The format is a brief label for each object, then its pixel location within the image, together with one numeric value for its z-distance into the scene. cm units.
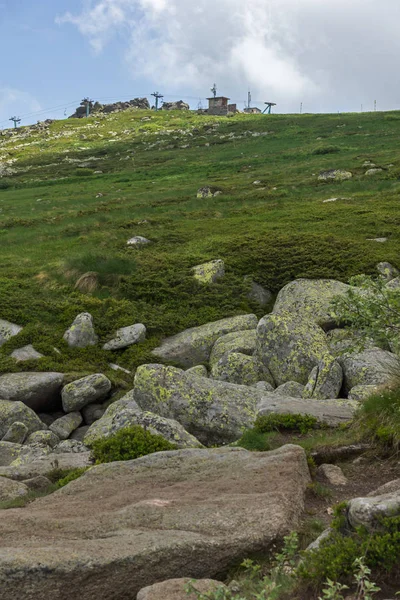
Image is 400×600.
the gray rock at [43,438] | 1930
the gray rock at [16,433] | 1950
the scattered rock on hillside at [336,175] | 5775
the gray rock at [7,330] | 2646
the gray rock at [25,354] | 2498
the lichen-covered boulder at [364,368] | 1975
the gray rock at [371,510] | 737
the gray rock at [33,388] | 2241
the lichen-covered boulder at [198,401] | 1691
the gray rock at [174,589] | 694
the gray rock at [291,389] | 1980
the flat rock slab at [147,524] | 750
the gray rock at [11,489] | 1260
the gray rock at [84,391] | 2208
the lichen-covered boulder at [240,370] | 2198
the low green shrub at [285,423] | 1477
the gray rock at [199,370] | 2295
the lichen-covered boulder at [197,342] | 2553
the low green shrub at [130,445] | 1408
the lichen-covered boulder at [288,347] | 2170
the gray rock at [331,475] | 1104
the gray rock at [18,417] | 2030
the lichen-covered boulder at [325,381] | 1952
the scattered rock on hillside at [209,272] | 3128
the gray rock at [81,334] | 2655
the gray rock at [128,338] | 2636
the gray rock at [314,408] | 1526
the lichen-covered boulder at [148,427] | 1541
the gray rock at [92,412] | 2198
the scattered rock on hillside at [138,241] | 3802
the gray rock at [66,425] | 2082
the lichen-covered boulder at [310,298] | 2562
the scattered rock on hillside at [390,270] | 2914
